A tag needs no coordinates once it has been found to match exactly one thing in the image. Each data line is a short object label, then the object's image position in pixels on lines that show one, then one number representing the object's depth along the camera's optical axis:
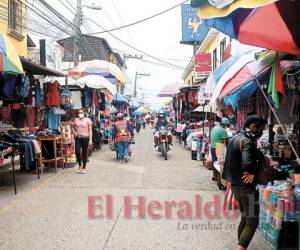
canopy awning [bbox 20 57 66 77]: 10.13
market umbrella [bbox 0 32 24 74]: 7.65
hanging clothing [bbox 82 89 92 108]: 17.31
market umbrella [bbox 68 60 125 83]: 18.77
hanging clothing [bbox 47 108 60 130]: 13.12
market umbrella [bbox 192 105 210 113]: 15.29
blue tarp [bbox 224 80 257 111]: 7.89
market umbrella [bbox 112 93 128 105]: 25.32
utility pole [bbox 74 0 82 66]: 18.58
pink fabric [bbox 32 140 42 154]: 10.43
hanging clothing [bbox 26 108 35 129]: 12.14
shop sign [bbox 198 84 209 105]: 13.71
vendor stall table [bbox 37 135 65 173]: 12.05
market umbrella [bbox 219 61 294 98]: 6.35
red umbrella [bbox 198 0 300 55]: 5.06
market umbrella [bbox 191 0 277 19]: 3.62
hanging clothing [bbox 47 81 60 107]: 12.94
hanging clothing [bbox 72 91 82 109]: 16.94
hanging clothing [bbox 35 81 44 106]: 12.24
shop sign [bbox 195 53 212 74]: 19.59
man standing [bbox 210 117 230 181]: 10.30
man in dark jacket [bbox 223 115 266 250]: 5.04
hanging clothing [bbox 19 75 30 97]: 10.66
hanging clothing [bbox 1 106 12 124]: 11.19
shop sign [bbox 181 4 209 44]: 30.56
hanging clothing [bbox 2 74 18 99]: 10.11
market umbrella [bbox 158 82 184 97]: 22.63
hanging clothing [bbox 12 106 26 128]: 11.60
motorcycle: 15.78
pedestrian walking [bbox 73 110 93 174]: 11.99
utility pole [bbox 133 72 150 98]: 68.69
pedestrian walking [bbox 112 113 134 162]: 14.83
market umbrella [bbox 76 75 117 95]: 15.87
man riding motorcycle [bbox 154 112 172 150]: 17.54
